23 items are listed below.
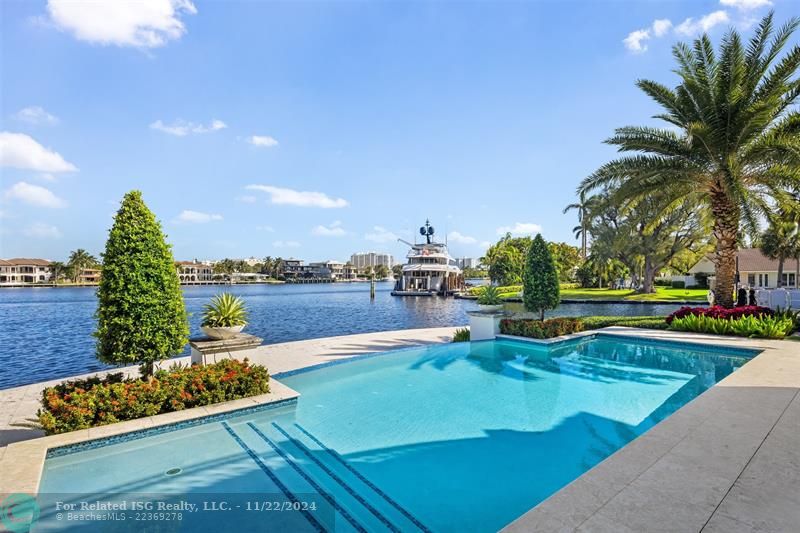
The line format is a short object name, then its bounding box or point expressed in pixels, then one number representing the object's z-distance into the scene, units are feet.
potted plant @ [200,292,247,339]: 24.40
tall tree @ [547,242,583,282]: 194.70
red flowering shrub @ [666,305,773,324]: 42.42
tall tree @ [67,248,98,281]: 322.75
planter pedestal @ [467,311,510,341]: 42.32
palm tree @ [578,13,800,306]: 40.04
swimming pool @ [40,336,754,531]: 13.52
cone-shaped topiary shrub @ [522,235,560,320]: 42.73
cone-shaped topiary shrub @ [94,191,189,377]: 18.69
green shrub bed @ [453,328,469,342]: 42.37
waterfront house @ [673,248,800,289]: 124.47
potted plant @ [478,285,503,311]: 44.12
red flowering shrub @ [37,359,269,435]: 16.49
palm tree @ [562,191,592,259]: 152.59
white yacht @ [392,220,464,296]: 205.98
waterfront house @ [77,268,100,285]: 332.04
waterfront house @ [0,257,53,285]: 306.55
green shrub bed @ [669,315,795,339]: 38.04
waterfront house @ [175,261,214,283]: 402.93
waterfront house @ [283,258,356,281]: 463.83
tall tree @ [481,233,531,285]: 183.42
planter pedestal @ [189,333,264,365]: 23.25
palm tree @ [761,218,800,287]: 93.81
